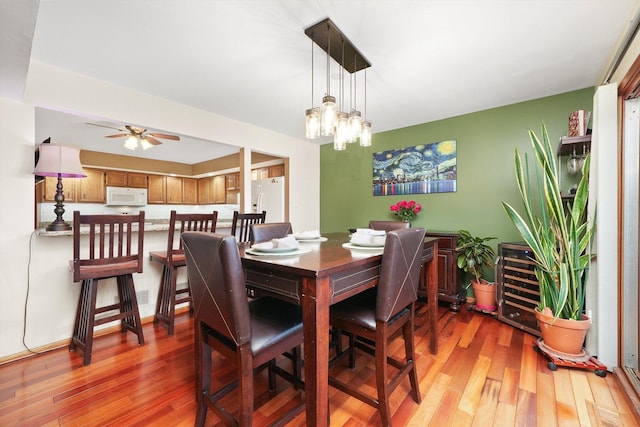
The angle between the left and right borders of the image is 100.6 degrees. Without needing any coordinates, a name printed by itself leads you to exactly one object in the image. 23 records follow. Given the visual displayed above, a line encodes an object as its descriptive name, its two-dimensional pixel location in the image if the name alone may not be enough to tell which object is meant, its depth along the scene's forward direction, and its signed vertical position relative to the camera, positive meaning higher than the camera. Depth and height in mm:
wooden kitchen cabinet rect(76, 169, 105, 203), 4746 +438
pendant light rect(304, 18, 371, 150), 1767 +703
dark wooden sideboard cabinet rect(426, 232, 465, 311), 2850 -649
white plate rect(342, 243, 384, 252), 1549 -216
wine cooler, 2279 -679
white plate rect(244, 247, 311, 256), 1350 -213
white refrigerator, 4199 +235
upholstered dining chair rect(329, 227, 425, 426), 1253 -526
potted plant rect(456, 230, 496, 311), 2699 -514
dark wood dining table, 1042 -321
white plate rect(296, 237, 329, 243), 1963 -212
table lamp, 1996 +356
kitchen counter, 2008 -158
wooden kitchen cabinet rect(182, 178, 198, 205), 6109 +487
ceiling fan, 3368 +972
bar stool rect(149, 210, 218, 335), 2318 -467
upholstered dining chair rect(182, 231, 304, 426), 1018 -511
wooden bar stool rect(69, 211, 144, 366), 1878 -459
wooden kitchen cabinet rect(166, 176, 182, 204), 5863 +486
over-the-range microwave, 4988 +298
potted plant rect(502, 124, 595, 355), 1880 -369
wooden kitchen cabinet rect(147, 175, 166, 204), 5537 +481
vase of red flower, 3425 +34
